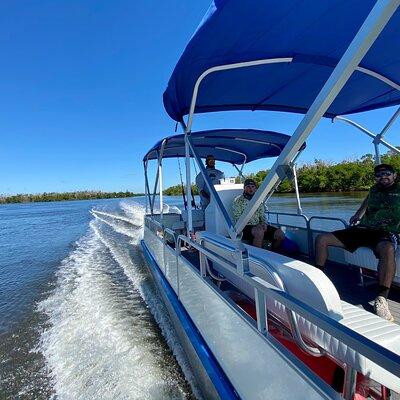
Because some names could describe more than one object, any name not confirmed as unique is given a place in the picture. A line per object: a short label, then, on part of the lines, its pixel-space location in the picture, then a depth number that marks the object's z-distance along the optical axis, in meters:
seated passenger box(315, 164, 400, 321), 3.25
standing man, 6.52
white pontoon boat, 1.46
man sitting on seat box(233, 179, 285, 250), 4.29
